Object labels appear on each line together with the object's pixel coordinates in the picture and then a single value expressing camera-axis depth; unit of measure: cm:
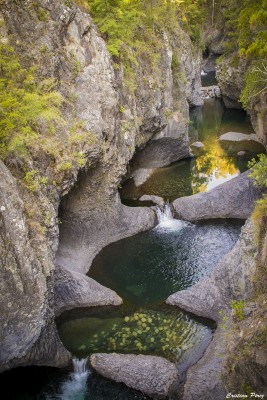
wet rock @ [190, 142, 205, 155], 3391
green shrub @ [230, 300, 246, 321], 1087
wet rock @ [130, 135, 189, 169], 2997
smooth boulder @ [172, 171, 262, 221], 2333
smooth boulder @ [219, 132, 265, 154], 3269
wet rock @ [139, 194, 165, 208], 2495
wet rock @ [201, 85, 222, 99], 5130
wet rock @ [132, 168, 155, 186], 2825
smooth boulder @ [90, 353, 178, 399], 1281
